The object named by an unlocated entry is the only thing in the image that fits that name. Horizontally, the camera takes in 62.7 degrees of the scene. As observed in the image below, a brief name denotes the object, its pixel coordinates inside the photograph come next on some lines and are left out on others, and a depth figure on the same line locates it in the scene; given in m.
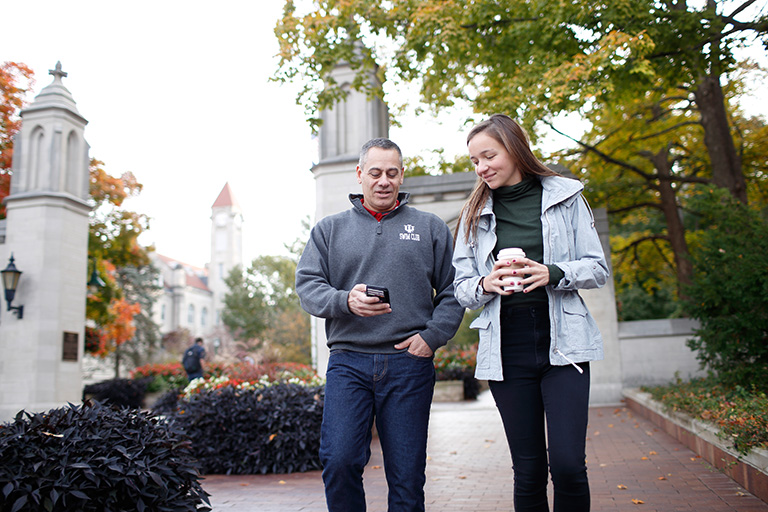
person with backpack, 18.11
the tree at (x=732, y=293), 7.34
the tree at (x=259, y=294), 47.03
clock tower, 78.19
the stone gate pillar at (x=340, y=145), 11.00
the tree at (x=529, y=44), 8.28
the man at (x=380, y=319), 2.95
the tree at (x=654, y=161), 15.20
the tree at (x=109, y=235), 20.73
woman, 2.71
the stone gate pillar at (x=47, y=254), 13.79
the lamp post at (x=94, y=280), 17.39
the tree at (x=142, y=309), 36.00
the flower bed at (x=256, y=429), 7.16
